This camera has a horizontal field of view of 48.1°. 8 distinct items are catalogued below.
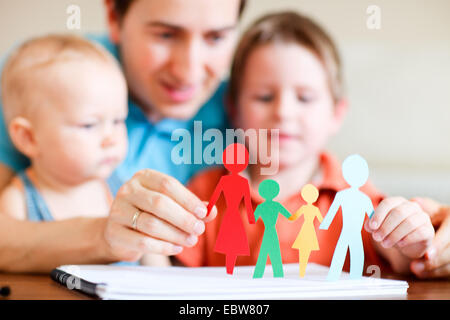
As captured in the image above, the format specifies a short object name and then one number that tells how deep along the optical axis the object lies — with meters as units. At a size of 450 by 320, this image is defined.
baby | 1.00
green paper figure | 0.70
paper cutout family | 0.70
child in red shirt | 1.08
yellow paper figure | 0.71
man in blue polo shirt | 1.14
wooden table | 0.63
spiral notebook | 0.59
